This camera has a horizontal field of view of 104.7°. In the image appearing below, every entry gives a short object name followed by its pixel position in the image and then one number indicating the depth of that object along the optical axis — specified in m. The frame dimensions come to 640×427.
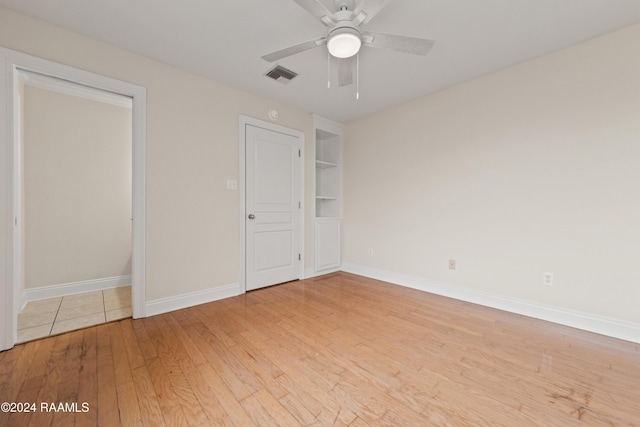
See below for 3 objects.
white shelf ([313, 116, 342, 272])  3.83
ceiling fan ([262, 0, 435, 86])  1.44
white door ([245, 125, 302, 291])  3.06
